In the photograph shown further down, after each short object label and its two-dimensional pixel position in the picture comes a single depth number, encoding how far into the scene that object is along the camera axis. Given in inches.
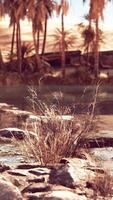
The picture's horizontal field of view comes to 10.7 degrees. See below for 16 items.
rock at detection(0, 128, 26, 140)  696.4
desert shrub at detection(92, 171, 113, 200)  372.8
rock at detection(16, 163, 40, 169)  480.4
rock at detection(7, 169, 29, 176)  437.5
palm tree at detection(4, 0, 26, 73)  2201.2
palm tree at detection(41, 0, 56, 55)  2224.4
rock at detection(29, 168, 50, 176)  443.0
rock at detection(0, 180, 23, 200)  330.0
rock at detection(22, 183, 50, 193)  379.9
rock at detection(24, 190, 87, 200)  343.3
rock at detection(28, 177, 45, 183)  415.0
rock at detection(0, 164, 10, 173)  458.8
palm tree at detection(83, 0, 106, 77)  2126.0
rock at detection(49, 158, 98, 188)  402.6
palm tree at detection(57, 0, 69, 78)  2137.1
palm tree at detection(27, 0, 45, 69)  2192.4
